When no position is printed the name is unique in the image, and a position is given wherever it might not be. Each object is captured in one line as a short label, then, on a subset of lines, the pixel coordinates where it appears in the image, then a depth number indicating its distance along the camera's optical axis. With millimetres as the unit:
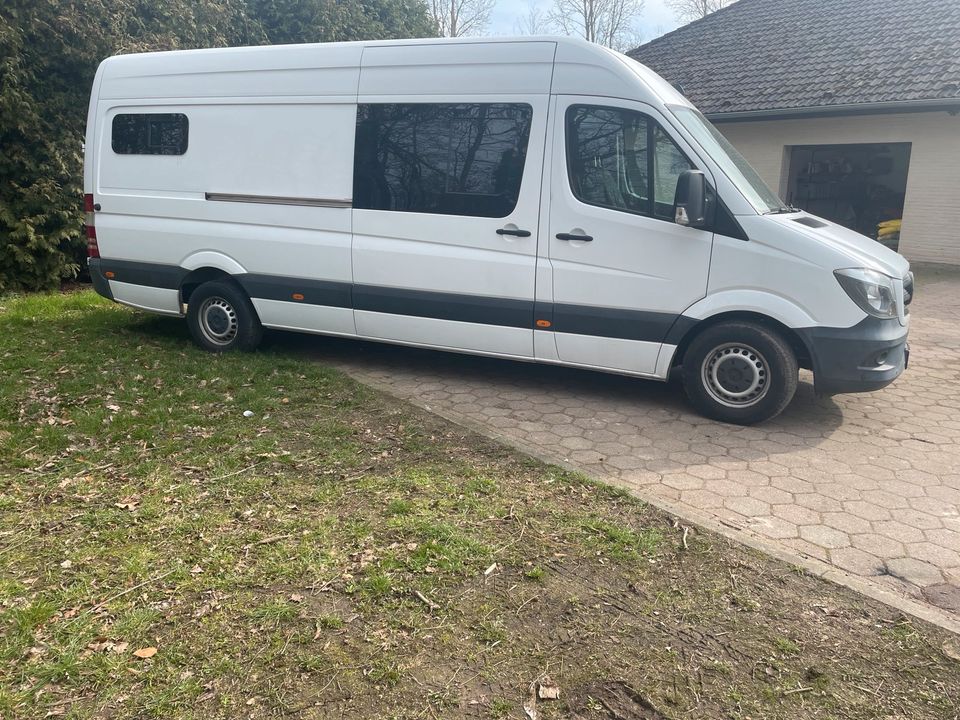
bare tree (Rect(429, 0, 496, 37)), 30828
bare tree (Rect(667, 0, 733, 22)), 31406
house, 13633
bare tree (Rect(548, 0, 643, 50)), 32750
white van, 5457
